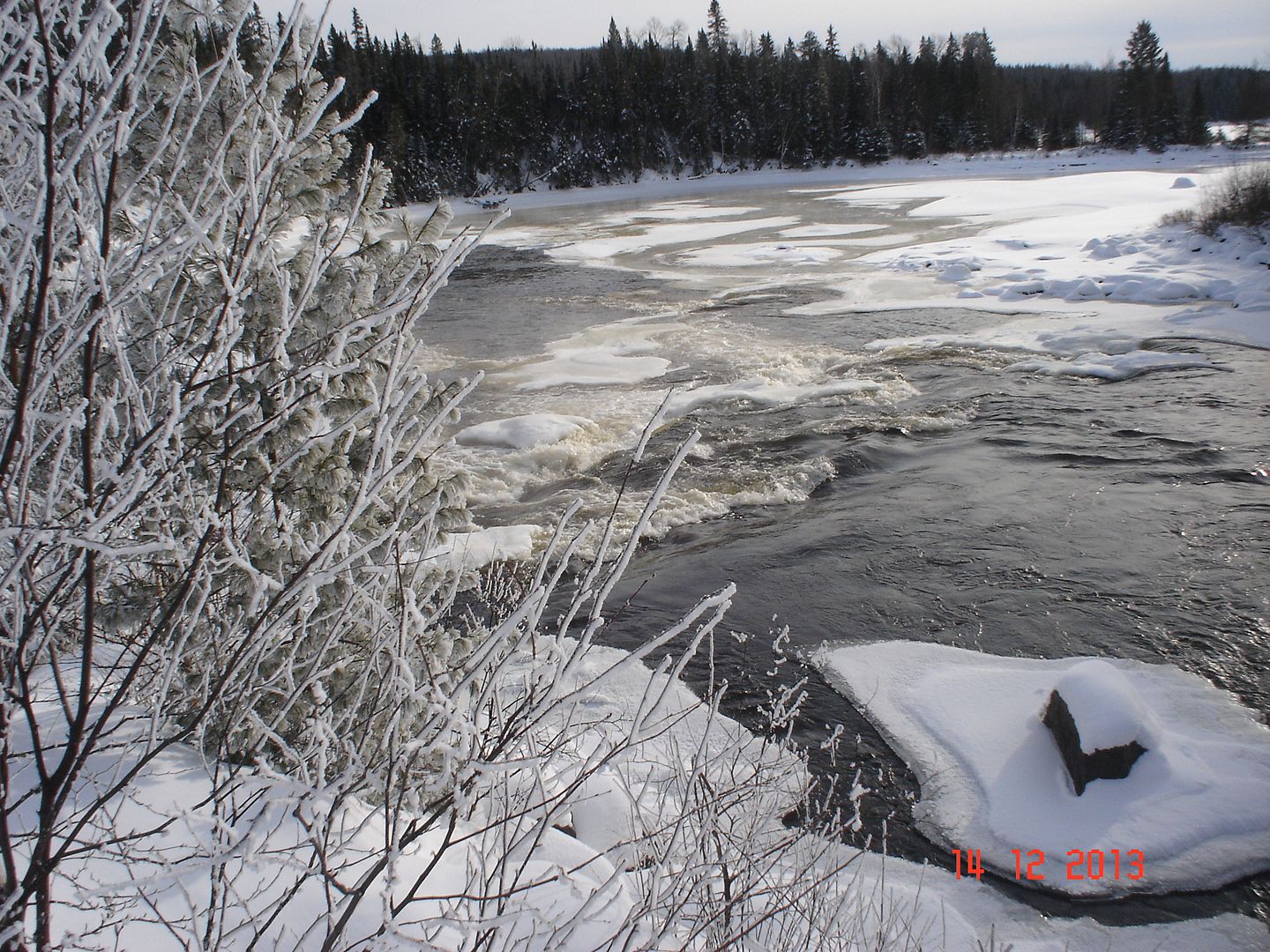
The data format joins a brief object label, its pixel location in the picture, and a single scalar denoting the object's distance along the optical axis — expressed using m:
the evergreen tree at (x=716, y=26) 85.25
